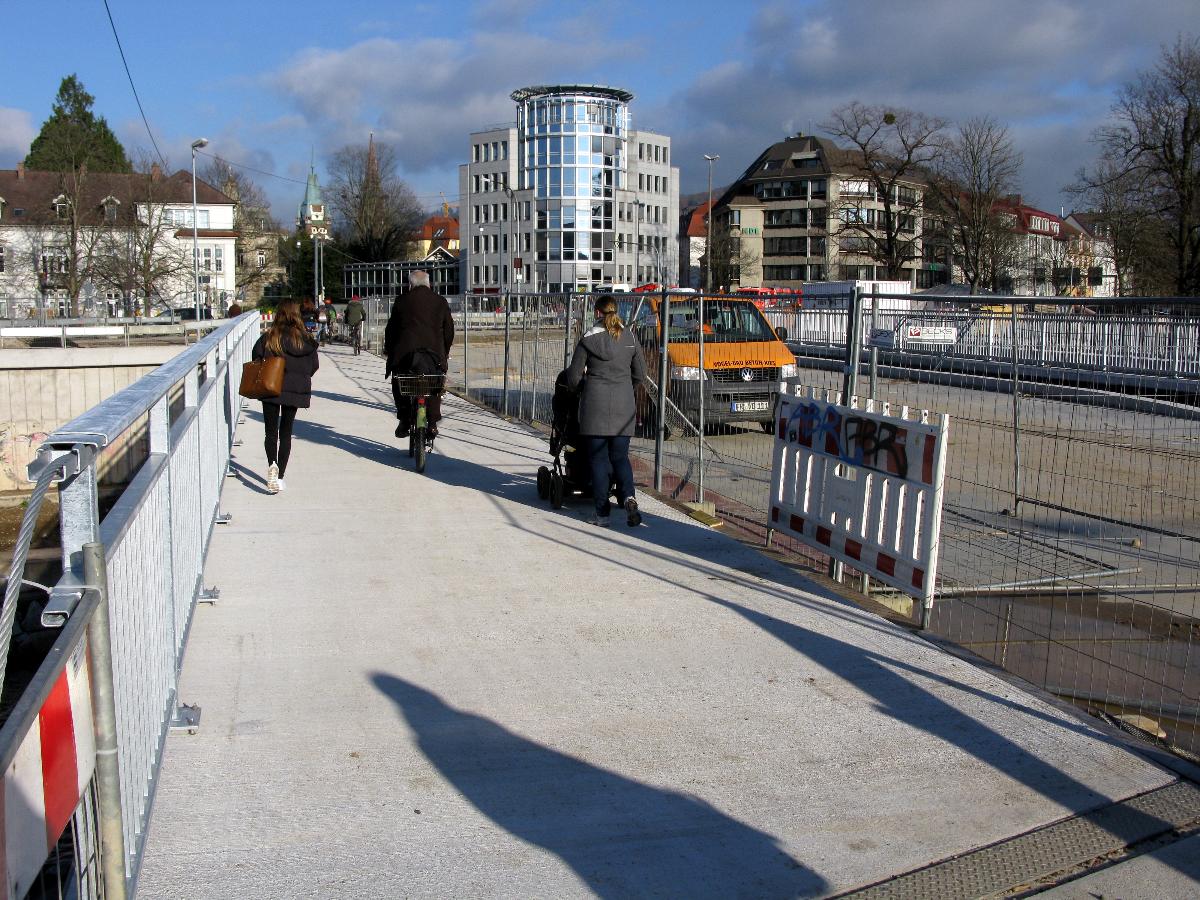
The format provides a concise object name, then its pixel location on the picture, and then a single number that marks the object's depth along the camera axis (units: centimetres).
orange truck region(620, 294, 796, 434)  1266
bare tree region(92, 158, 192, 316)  5888
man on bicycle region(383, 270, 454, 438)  1170
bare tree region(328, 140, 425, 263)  10375
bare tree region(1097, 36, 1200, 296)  4434
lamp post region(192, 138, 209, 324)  5194
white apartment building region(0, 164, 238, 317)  5922
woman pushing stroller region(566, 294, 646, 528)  881
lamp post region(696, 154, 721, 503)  975
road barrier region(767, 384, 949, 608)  627
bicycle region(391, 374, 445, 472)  1141
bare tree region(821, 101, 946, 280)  6756
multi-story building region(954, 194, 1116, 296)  6181
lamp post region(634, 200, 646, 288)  10775
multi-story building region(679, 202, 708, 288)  12149
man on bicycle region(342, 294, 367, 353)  3491
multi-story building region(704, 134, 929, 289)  9444
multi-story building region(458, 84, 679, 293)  10294
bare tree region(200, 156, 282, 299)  9319
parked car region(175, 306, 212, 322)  6712
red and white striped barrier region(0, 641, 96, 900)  211
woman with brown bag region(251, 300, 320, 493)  1016
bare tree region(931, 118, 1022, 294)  6066
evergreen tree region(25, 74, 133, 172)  7350
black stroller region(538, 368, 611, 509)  945
